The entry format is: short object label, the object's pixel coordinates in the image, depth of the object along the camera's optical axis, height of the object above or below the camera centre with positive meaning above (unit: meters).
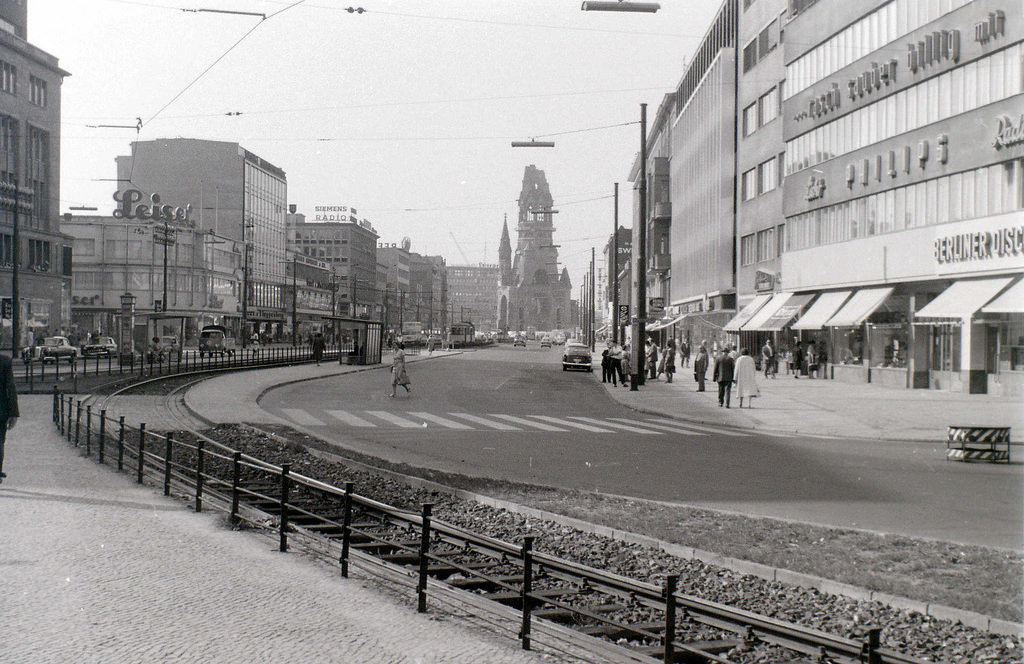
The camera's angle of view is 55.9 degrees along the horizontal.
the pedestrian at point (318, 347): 55.69 -1.25
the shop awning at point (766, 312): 47.41 +0.92
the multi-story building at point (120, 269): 94.25 +5.40
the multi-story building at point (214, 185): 110.62 +16.17
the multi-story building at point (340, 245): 152.38 +13.07
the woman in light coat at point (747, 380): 27.39 -1.42
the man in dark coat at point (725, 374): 27.50 -1.26
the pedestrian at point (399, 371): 30.77 -1.45
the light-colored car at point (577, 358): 55.44 -1.71
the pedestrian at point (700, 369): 35.00 -1.43
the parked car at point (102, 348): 61.22 -1.58
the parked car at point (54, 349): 53.50 -1.47
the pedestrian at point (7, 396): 10.98 -0.84
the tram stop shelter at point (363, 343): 56.69 -1.02
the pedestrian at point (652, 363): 42.38 -1.48
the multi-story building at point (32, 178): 64.06 +10.02
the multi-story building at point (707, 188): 60.78 +10.21
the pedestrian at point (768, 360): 47.22 -1.45
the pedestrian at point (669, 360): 40.75 -1.35
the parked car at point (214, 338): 72.56 -1.07
